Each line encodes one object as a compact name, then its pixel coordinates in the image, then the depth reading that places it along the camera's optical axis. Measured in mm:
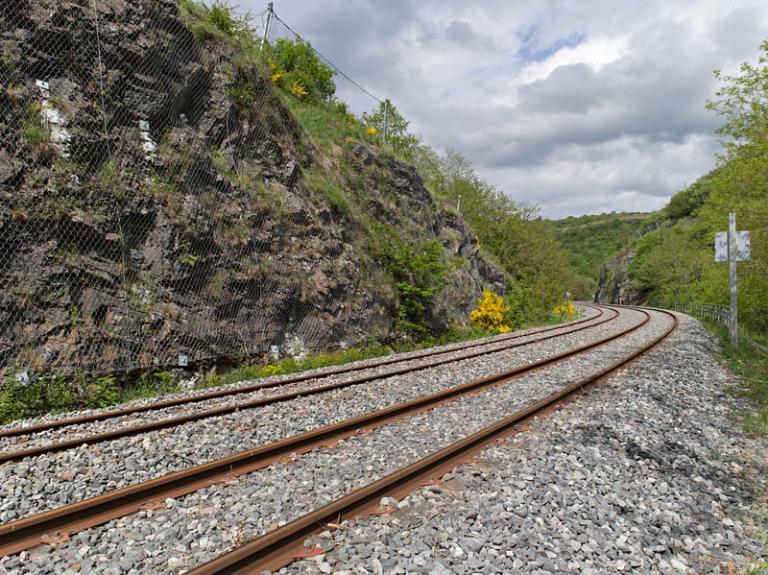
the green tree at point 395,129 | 26312
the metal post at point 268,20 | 15295
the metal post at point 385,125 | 23088
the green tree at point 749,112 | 12909
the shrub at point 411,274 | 16078
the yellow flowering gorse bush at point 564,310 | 32903
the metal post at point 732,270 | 14102
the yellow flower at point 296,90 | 20920
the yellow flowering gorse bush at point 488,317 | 21859
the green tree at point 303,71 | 21219
